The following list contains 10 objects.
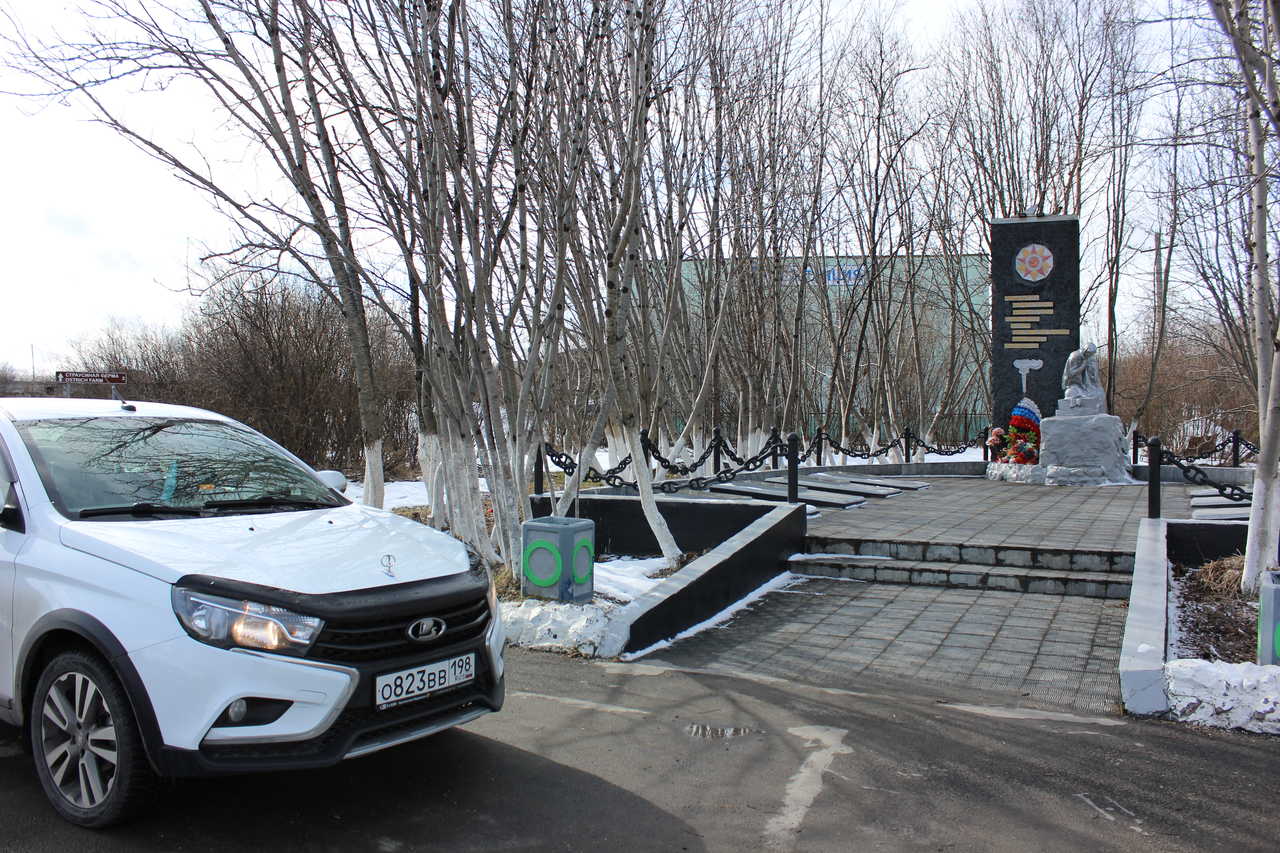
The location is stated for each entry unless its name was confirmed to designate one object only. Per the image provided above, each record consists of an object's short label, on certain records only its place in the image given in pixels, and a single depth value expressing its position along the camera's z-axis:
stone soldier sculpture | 16.05
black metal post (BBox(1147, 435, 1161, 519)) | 8.86
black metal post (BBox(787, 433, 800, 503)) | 10.92
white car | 3.00
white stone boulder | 15.78
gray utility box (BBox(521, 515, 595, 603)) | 6.44
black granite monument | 17.70
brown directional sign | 14.95
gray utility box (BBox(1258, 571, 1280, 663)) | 4.75
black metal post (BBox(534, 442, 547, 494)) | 10.39
